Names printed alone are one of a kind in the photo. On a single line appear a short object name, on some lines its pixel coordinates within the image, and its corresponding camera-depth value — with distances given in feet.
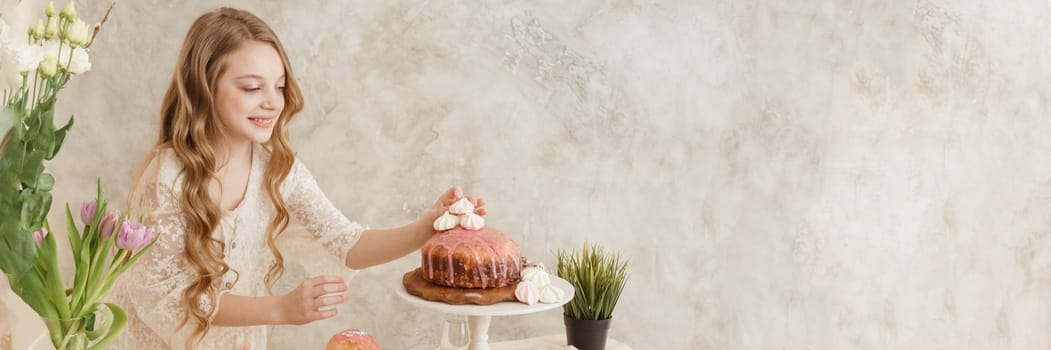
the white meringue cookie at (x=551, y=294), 4.74
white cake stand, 4.55
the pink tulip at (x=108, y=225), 3.55
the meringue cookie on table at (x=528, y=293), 4.66
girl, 4.65
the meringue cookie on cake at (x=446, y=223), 5.11
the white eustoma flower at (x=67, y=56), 3.12
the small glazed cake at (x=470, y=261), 4.73
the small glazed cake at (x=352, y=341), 4.35
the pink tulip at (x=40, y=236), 3.38
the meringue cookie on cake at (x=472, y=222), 5.03
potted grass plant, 6.02
